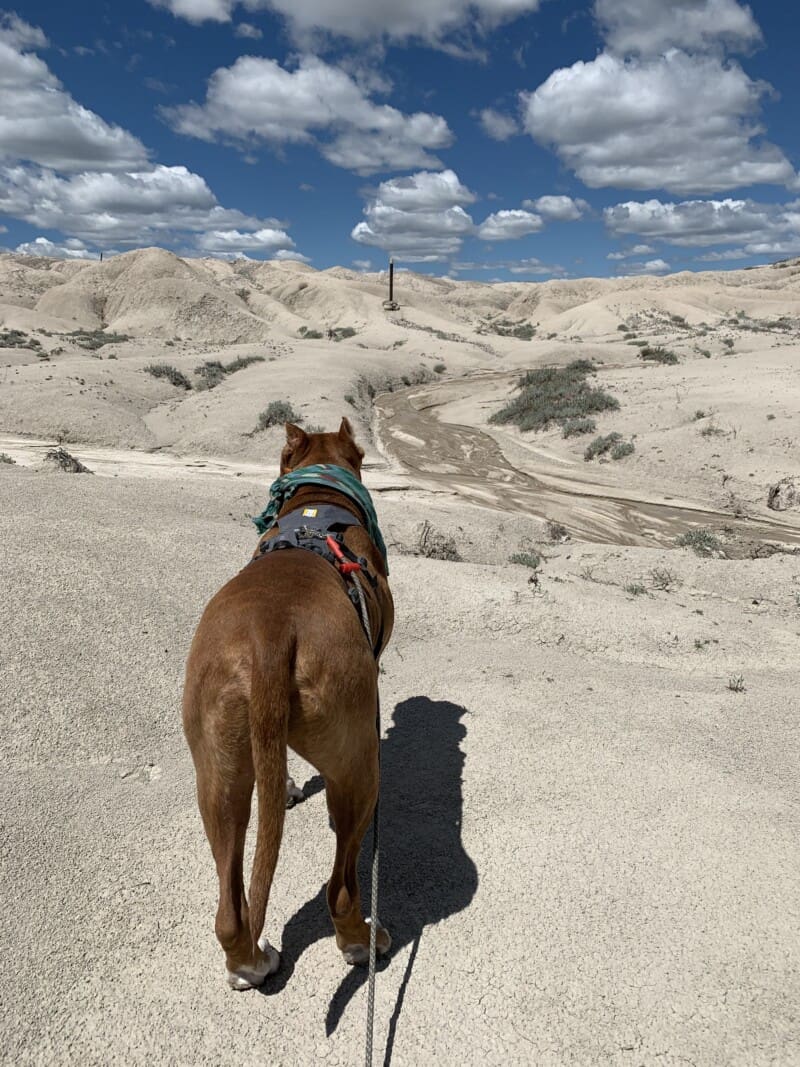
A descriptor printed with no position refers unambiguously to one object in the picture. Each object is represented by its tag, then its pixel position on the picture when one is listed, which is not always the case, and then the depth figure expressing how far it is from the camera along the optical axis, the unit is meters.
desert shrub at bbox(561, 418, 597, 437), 18.78
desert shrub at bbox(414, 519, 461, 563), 9.16
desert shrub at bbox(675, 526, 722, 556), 10.88
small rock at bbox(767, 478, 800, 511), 13.26
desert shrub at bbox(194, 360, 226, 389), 26.24
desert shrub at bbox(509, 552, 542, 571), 8.89
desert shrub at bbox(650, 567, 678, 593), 8.09
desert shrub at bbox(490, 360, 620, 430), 20.25
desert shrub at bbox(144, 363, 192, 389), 26.16
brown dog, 2.14
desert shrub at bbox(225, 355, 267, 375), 29.72
